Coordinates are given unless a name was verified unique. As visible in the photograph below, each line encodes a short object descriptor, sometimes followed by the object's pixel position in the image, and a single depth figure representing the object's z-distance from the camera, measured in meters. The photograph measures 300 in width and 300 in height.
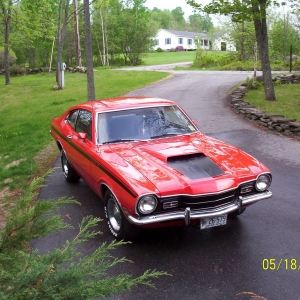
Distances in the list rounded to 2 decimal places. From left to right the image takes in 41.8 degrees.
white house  78.00
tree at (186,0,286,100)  13.01
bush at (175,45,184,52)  75.62
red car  4.04
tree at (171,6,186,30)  130.99
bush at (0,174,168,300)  1.95
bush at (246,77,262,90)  16.98
